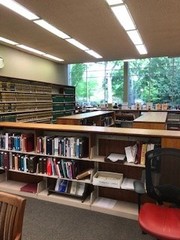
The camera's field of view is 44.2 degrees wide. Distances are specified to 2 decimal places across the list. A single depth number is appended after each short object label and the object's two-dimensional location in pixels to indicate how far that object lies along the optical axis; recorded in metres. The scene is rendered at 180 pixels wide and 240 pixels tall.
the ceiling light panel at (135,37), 5.00
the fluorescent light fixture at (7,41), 5.55
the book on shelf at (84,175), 3.03
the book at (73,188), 3.17
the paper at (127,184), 2.74
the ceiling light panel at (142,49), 6.31
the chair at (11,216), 1.26
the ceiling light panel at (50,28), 4.34
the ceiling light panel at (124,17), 3.71
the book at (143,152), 2.71
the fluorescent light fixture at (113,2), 3.42
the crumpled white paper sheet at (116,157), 2.79
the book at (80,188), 3.13
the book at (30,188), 3.39
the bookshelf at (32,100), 5.66
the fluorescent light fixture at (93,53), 6.92
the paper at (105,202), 2.97
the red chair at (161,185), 1.90
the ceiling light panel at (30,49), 6.24
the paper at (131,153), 2.78
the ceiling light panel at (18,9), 3.49
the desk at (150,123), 4.27
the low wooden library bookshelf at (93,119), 4.88
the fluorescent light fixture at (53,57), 7.44
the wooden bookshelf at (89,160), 2.87
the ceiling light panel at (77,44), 5.62
